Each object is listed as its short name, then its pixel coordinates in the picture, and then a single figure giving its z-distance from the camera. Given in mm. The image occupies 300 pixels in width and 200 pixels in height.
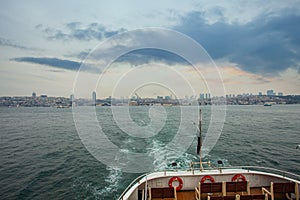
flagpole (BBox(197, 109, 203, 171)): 8898
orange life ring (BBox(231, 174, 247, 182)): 7434
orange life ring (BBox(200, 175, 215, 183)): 7355
